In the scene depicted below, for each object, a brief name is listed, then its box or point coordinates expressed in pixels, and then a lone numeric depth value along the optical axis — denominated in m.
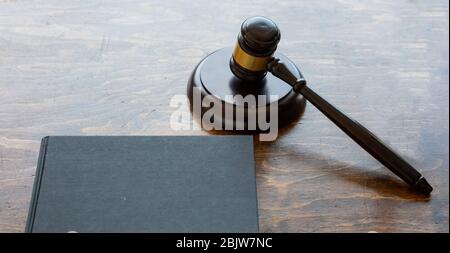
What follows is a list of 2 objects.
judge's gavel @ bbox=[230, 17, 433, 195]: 0.80
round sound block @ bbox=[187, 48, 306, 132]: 0.85
